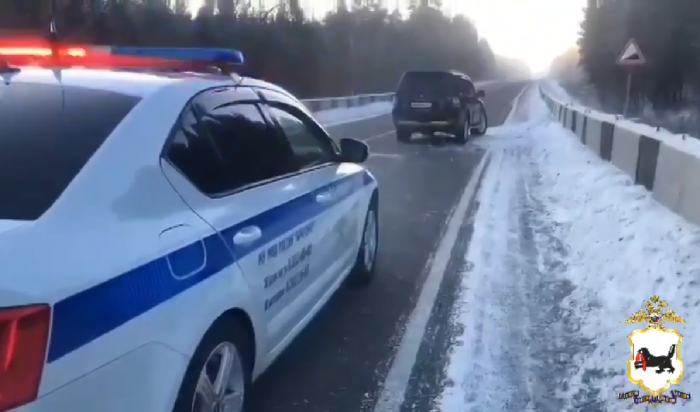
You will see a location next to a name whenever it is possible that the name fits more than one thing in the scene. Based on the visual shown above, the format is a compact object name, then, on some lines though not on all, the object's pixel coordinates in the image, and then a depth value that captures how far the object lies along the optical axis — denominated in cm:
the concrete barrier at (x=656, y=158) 680
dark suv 2005
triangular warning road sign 1742
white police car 219
